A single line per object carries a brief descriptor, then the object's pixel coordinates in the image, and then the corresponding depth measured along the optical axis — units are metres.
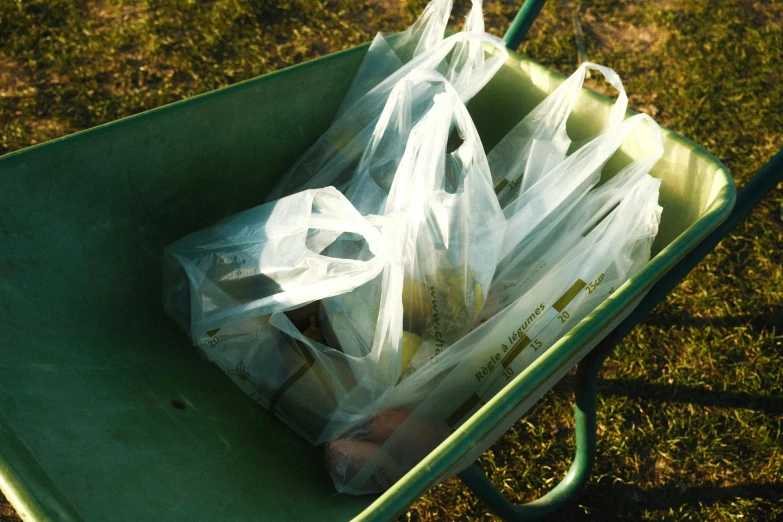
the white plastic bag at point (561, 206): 0.94
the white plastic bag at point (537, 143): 1.01
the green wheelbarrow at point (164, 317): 0.70
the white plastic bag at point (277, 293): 0.83
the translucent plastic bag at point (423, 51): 1.08
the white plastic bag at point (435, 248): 0.87
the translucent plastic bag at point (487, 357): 0.84
